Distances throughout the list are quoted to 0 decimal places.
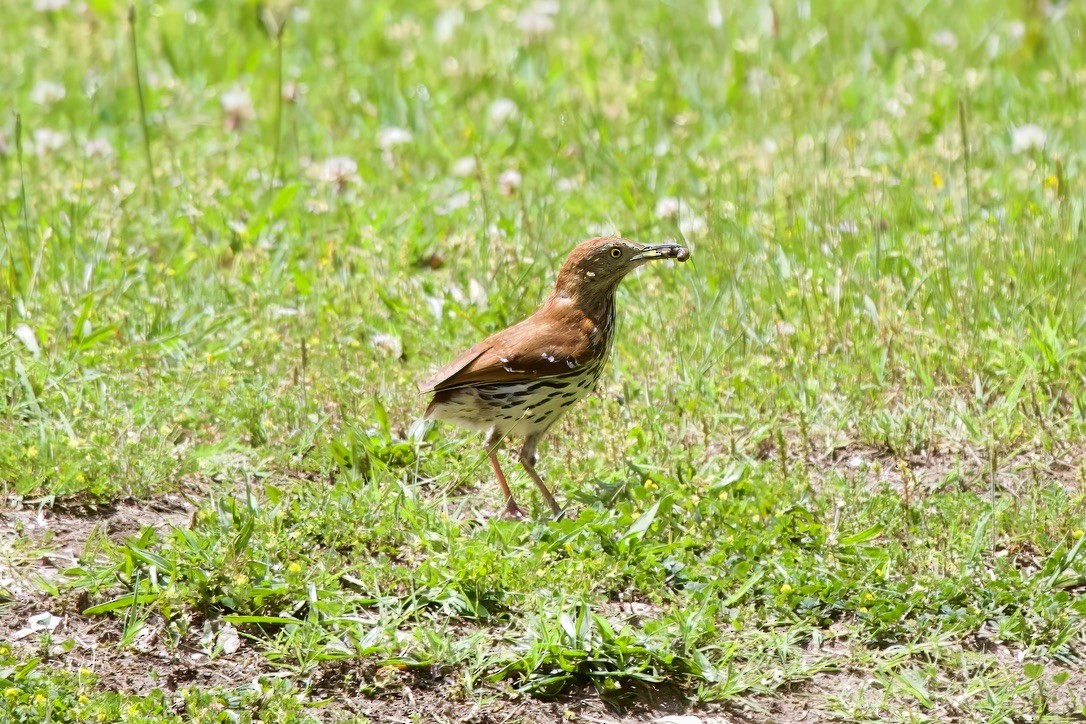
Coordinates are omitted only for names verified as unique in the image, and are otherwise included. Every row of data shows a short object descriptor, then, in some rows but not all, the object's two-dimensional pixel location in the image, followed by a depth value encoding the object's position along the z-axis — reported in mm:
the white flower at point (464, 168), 16187
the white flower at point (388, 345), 12695
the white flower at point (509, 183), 15719
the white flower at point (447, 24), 19859
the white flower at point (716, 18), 19531
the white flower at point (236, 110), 17078
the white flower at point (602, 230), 14797
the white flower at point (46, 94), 17531
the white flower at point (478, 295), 13547
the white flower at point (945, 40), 19125
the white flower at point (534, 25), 19125
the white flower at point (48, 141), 16391
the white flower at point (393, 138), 16594
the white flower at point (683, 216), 14625
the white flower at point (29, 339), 11805
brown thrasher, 10461
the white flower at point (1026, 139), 16141
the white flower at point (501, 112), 17328
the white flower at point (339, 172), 15453
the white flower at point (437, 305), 13344
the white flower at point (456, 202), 15500
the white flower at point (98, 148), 16297
